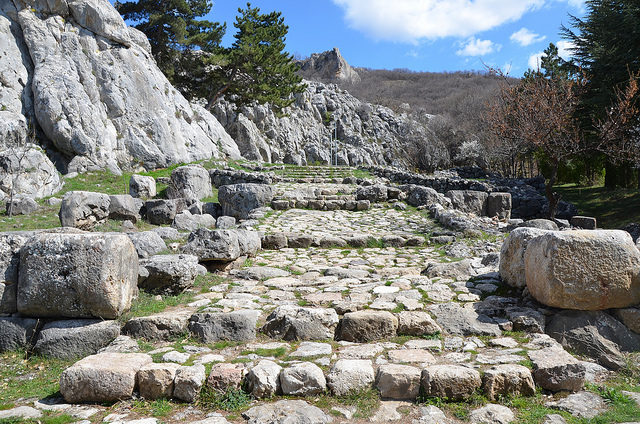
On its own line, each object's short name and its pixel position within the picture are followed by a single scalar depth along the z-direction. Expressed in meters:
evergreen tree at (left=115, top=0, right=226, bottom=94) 27.91
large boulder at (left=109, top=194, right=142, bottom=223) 11.29
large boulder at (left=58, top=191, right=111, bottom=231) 9.95
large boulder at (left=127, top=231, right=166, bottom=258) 6.04
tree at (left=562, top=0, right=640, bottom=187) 15.84
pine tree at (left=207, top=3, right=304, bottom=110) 28.14
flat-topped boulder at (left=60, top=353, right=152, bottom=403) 3.11
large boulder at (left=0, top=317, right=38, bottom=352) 3.89
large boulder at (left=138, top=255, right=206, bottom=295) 4.91
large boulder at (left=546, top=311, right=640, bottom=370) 3.73
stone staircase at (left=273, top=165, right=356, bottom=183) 19.64
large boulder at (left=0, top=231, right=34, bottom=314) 3.89
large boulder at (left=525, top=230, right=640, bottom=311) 3.89
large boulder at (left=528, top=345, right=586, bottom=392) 3.17
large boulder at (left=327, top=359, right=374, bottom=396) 3.14
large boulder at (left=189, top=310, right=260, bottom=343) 3.94
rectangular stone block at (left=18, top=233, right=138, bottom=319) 3.77
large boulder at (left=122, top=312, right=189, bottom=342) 3.97
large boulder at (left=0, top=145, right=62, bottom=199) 14.90
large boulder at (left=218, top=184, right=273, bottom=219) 13.30
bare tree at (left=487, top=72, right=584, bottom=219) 13.85
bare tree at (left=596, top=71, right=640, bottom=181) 13.89
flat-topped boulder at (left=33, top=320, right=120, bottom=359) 3.79
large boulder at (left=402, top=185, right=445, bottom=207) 13.82
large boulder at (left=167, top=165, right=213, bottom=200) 15.02
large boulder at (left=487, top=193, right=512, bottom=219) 13.23
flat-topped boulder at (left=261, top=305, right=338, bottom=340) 4.00
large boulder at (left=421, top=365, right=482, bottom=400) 3.08
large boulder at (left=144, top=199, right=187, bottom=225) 12.14
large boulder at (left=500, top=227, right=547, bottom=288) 4.85
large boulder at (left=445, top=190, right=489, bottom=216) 13.59
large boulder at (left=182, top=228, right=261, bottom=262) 6.18
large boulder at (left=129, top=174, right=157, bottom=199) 15.44
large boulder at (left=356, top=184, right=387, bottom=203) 14.62
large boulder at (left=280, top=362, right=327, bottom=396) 3.14
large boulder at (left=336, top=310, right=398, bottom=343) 3.98
